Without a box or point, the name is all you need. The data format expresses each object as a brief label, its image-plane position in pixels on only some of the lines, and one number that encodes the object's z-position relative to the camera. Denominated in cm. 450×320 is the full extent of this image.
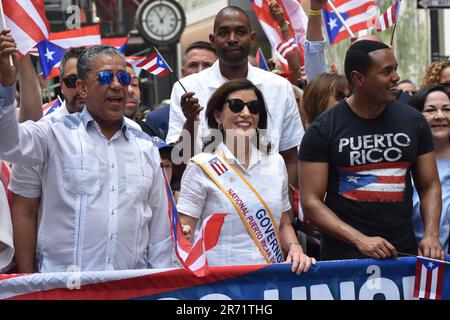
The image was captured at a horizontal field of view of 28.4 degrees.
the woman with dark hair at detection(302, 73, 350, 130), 660
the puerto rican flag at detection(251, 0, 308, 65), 817
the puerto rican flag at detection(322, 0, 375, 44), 835
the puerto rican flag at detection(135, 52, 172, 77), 728
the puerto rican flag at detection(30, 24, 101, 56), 731
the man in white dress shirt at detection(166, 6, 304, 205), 614
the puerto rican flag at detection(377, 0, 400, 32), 775
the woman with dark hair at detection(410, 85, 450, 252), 564
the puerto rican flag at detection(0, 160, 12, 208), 499
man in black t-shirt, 503
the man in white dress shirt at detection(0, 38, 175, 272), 457
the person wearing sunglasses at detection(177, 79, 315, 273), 496
